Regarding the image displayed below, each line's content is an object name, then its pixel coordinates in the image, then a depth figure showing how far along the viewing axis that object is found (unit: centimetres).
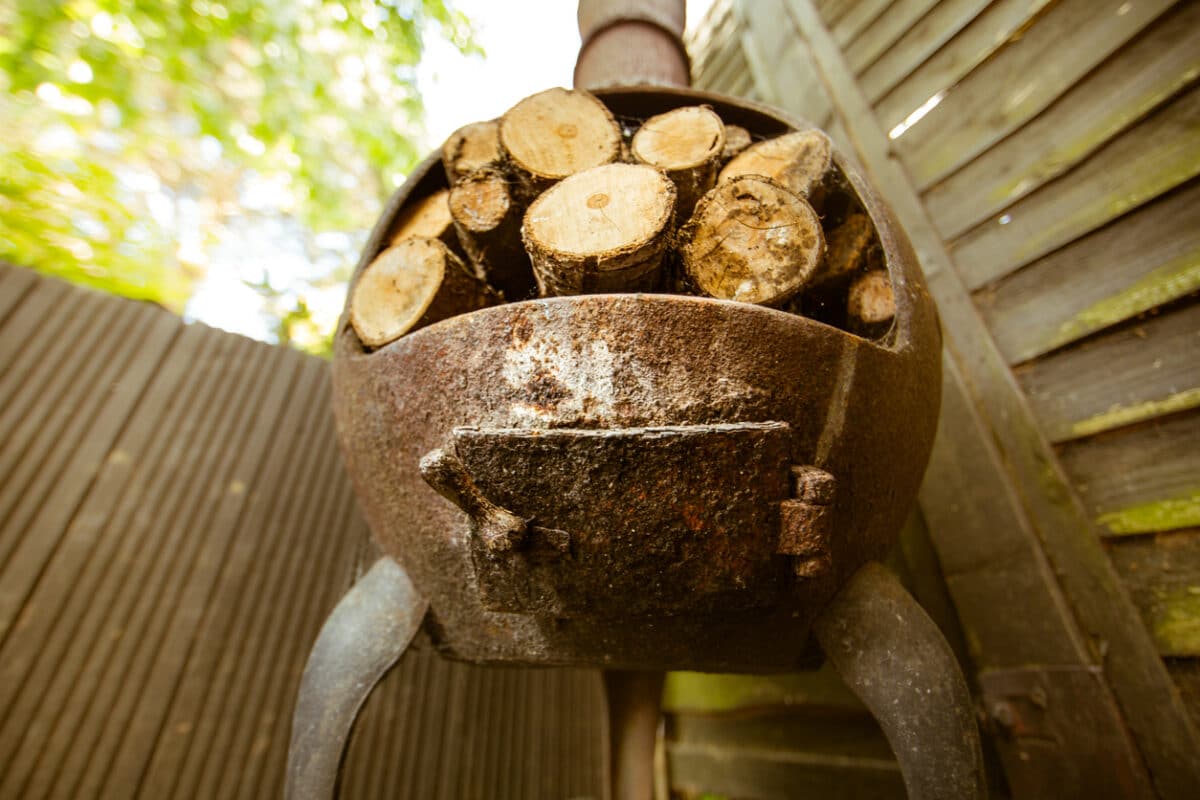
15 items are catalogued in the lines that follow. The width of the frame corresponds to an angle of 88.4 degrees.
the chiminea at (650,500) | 29
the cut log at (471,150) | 45
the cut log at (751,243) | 36
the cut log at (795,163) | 42
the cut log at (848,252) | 43
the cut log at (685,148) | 41
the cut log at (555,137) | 41
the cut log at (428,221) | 46
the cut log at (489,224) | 41
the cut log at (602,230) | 34
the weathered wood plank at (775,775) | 60
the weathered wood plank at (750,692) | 65
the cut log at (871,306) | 41
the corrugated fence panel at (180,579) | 56
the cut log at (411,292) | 39
